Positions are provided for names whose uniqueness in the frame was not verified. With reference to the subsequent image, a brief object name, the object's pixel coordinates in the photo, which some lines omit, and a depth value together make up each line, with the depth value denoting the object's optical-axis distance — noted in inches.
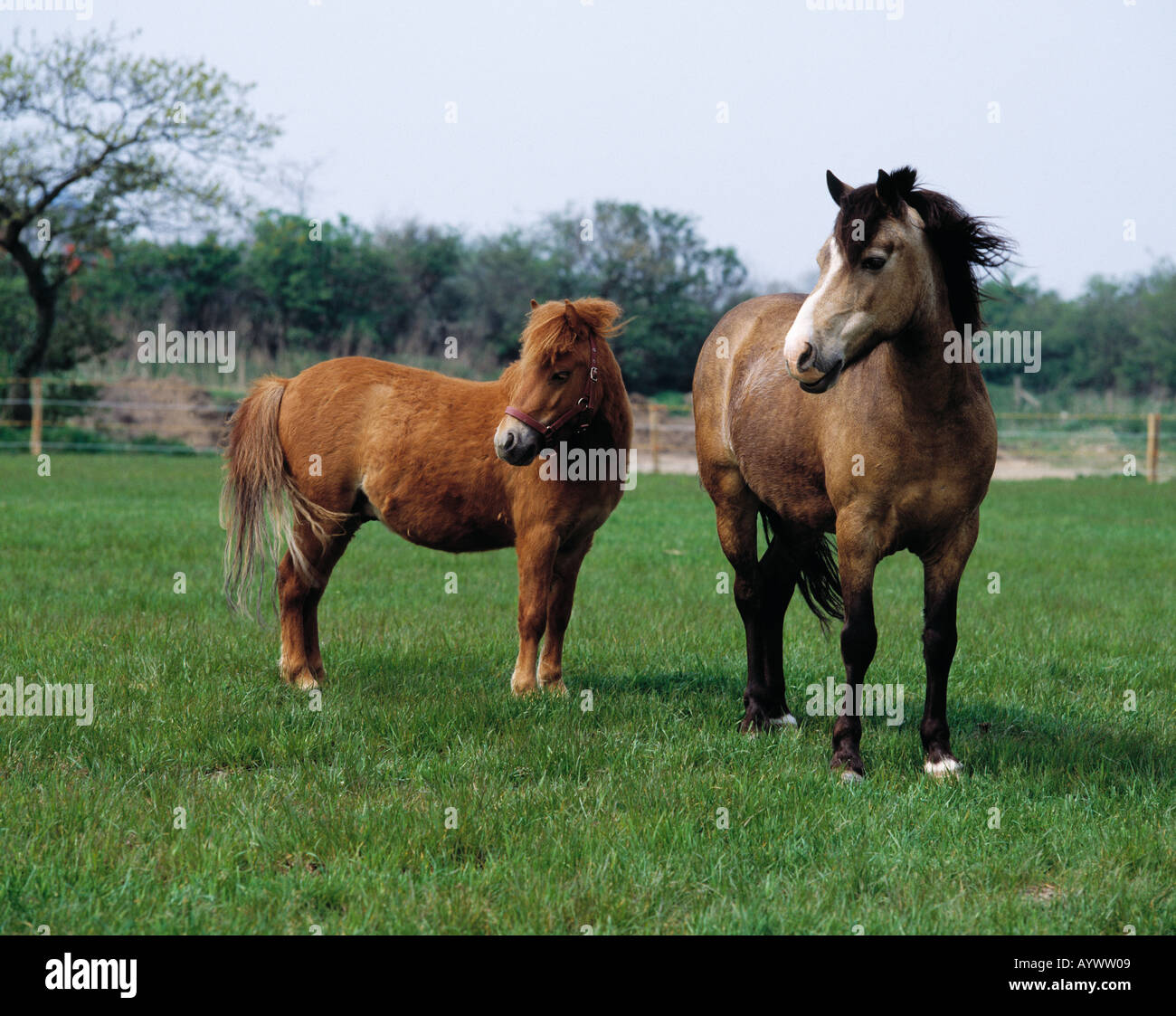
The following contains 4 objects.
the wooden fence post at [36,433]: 899.4
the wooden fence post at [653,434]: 1025.5
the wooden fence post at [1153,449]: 920.3
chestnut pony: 197.9
